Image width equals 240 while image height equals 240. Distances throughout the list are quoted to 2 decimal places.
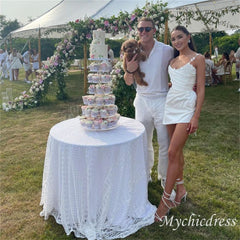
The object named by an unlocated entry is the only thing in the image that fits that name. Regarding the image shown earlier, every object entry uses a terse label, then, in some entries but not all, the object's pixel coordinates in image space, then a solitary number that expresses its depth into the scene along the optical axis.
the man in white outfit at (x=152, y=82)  2.72
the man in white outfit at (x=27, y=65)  12.12
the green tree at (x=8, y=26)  39.97
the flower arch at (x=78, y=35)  5.57
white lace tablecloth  2.31
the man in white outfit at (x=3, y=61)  12.06
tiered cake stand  2.53
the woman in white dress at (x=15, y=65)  13.34
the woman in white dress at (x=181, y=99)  2.45
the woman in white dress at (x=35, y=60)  13.17
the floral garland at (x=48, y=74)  7.64
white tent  6.65
